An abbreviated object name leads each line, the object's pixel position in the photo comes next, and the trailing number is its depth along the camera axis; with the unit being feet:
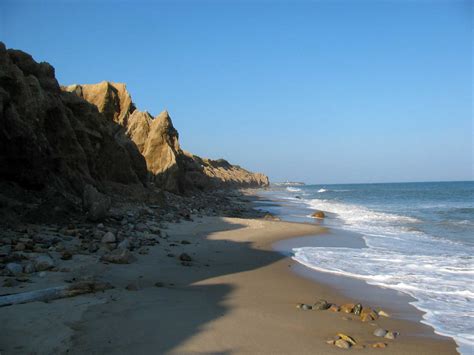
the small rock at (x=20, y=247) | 26.06
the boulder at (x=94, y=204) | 41.04
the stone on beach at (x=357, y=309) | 21.61
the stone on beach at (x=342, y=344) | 16.51
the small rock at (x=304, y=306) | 22.11
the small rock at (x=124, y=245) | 31.62
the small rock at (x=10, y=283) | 19.71
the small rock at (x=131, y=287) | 22.27
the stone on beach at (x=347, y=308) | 21.85
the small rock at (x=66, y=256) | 26.22
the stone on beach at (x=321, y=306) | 22.26
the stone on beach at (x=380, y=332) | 18.25
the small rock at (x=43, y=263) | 23.02
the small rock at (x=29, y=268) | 22.16
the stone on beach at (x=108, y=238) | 32.60
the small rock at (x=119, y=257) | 27.81
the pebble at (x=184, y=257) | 32.73
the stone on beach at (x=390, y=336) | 17.99
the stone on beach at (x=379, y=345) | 16.67
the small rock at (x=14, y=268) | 21.49
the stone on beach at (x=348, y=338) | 16.98
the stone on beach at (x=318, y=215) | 85.74
